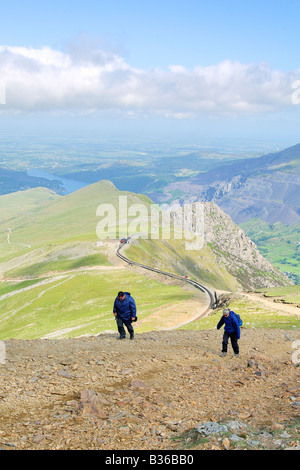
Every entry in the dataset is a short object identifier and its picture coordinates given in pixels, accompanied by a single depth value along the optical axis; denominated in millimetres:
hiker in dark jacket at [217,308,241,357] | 25047
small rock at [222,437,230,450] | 11391
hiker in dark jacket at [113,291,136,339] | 27859
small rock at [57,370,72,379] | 19219
